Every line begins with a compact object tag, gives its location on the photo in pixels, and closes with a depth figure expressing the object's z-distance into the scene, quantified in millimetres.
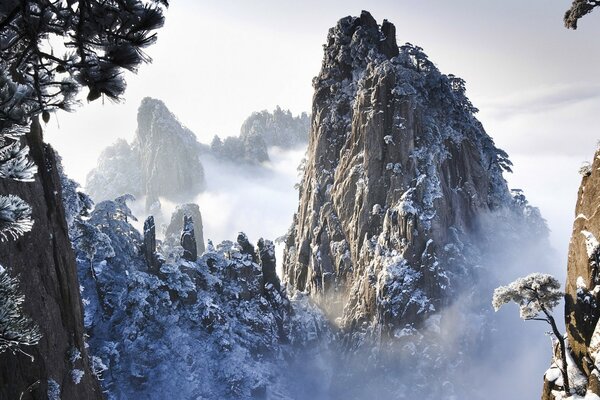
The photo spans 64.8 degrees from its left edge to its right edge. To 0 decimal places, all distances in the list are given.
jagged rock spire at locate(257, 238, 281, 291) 60625
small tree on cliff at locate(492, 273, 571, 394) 19562
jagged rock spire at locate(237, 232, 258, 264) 59688
